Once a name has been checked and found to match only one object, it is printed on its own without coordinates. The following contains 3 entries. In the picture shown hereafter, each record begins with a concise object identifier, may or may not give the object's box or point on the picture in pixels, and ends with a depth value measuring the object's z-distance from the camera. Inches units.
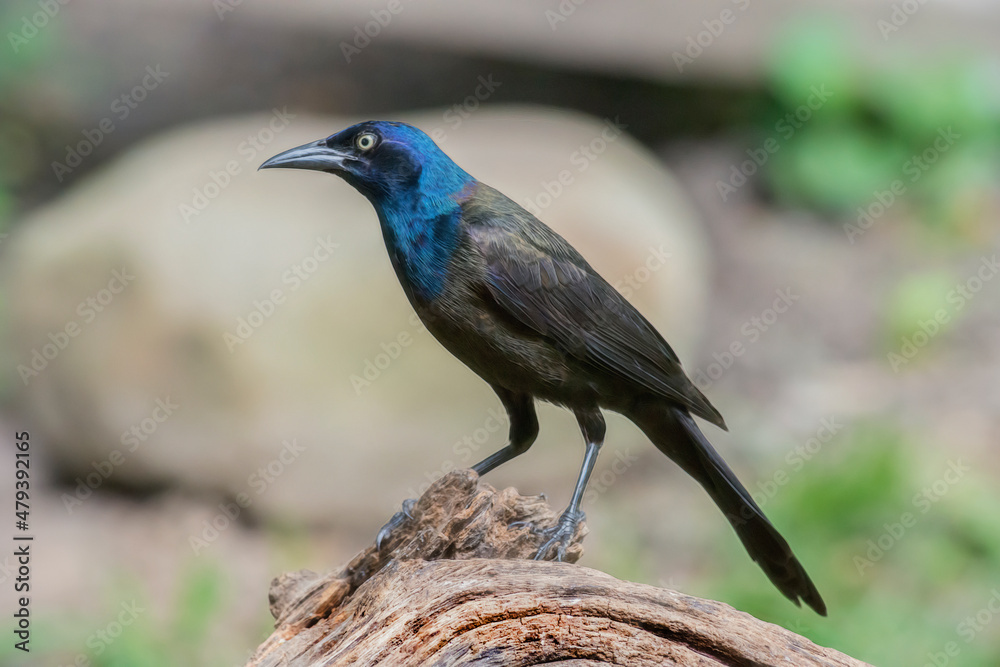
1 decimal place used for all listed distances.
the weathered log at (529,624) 245.0
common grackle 288.2
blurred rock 566.3
